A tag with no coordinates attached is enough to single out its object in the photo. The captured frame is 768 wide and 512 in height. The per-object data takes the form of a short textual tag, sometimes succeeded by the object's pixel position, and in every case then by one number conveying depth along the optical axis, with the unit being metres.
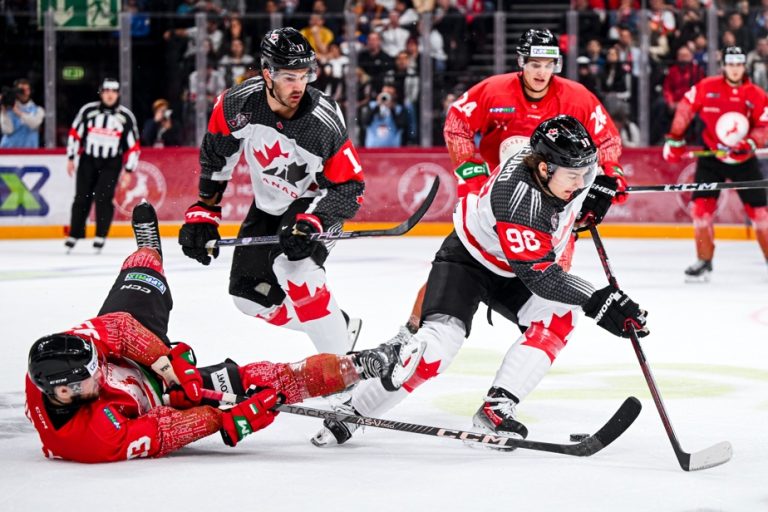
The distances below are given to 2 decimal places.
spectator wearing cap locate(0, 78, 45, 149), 20.62
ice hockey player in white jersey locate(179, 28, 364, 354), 8.21
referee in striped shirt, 19.16
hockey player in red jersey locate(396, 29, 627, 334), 9.85
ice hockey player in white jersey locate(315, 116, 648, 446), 7.05
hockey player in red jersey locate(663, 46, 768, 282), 15.95
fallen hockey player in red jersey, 6.69
